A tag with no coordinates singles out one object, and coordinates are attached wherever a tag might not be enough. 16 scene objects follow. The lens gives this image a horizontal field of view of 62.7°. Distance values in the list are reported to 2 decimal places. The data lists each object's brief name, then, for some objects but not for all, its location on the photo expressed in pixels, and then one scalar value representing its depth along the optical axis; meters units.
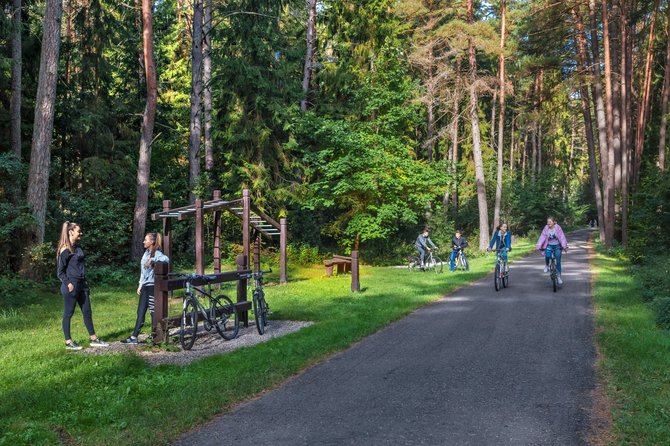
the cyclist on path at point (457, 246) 21.77
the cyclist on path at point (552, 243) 14.70
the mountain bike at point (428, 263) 22.11
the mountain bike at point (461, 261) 21.78
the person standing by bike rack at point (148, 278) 9.13
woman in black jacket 8.42
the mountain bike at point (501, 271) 15.18
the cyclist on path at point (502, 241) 15.62
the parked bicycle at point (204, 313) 8.78
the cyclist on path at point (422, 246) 21.92
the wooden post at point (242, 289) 10.92
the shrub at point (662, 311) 9.95
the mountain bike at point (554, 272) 14.53
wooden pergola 12.52
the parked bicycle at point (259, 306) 9.95
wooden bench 20.19
